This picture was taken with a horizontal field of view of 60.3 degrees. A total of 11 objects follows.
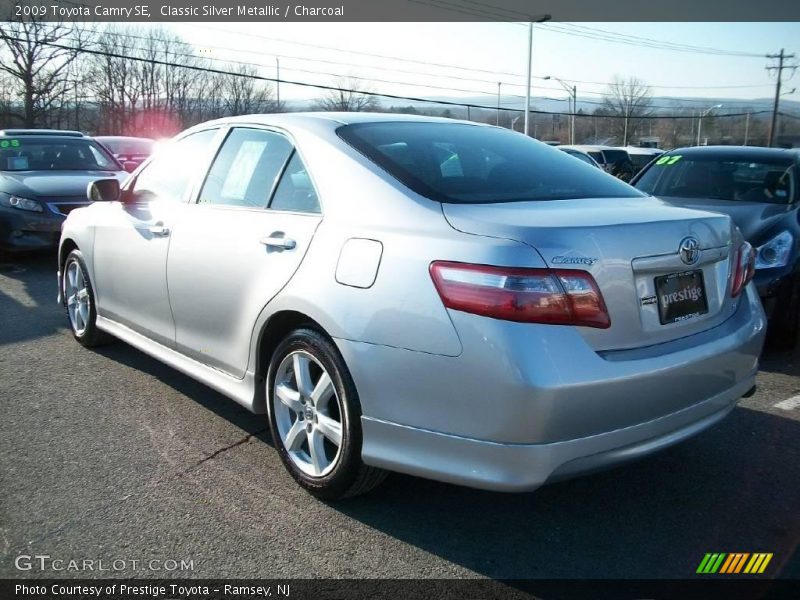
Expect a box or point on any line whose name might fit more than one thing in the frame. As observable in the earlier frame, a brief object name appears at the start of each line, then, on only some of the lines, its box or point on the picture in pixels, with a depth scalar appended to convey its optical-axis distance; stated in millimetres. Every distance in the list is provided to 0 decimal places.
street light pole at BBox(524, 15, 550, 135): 36000
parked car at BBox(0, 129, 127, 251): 8164
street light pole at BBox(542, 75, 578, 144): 50884
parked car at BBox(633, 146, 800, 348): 4965
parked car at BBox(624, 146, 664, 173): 31258
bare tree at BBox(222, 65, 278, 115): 49562
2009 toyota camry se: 2258
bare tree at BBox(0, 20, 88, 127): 40281
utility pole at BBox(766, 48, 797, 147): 57031
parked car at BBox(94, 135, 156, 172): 15359
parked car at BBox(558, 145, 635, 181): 23991
